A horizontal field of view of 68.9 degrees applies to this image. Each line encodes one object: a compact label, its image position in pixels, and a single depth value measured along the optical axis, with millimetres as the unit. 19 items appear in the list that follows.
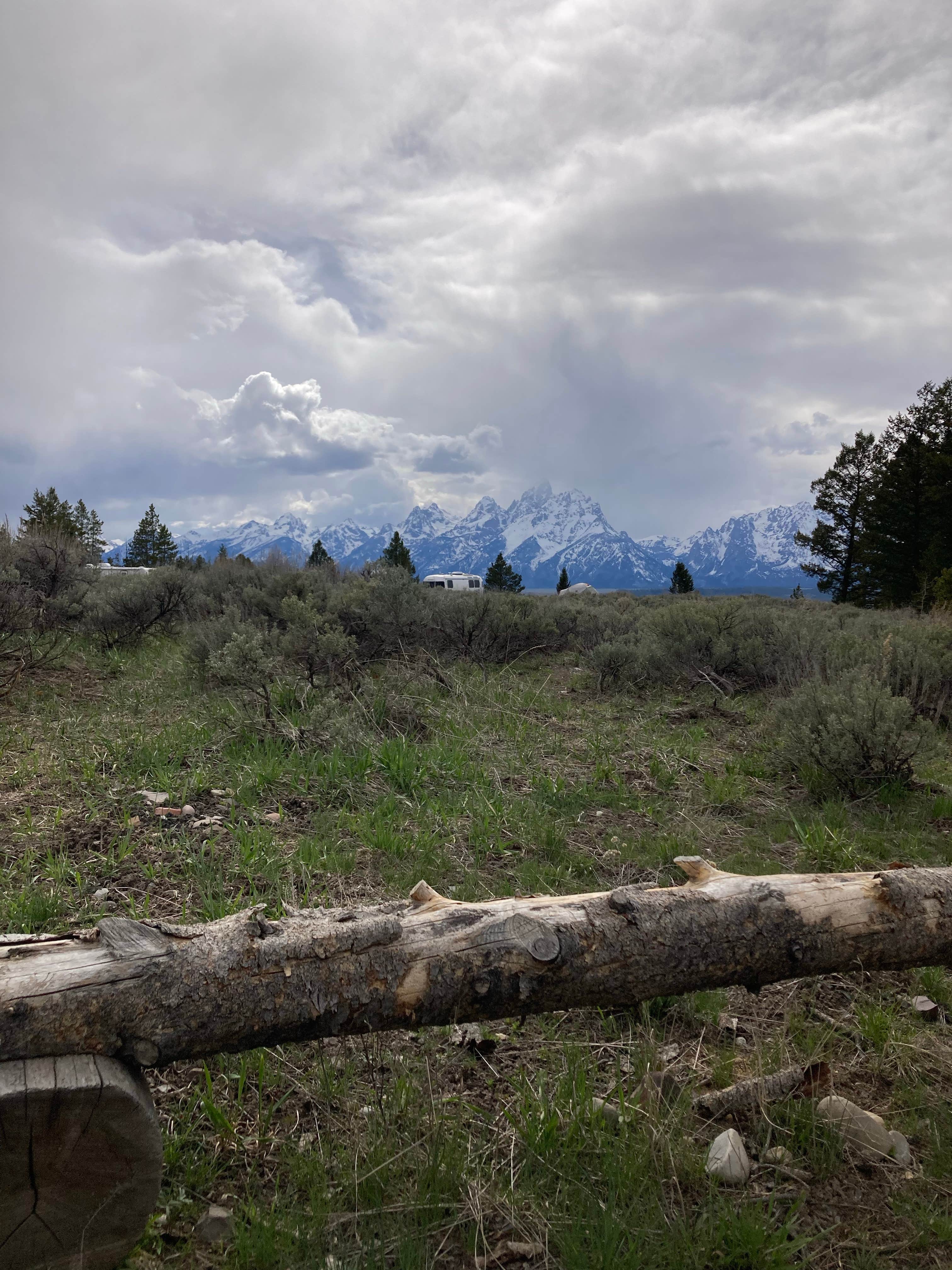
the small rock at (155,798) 4656
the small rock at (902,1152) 2105
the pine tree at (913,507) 29719
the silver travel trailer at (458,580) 45162
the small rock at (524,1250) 1796
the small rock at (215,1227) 1859
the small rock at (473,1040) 2717
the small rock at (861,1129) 2117
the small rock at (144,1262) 1794
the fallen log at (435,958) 1715
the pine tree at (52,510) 42406
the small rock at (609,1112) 2225
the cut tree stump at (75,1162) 1579
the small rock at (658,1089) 2262
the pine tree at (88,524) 47344
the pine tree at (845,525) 35031
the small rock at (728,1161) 2010
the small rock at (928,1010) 2910
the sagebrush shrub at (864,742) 5711
